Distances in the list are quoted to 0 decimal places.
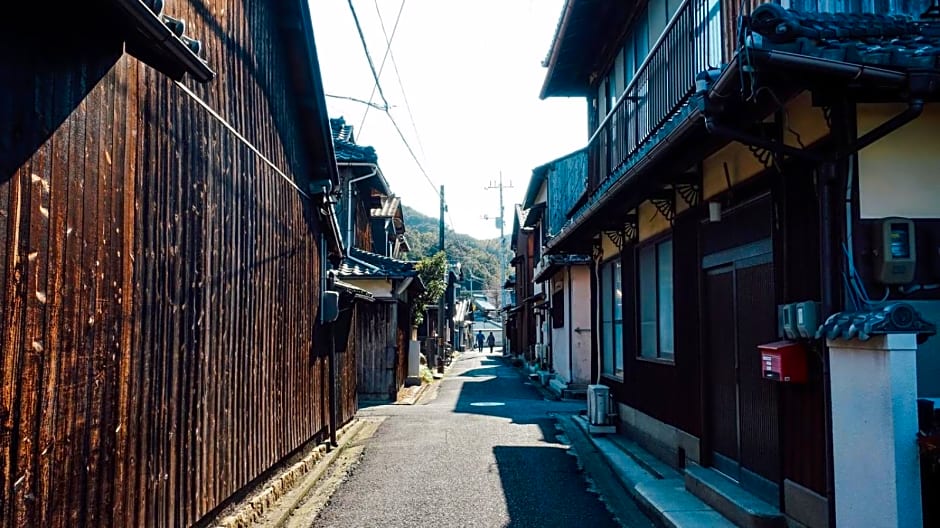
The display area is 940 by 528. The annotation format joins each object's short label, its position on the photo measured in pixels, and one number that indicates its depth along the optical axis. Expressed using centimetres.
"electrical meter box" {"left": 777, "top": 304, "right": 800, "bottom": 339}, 552
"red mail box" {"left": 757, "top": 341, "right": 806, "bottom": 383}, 551
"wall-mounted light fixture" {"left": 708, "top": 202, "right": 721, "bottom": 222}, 764
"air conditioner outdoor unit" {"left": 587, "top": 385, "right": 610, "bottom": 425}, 1233
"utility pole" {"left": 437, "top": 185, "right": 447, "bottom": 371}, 3566
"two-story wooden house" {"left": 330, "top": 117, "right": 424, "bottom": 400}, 1886
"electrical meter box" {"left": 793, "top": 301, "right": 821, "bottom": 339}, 525
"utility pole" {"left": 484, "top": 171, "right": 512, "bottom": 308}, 5893
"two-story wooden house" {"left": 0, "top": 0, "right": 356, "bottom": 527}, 354
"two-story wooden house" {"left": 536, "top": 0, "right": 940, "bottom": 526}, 479
